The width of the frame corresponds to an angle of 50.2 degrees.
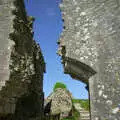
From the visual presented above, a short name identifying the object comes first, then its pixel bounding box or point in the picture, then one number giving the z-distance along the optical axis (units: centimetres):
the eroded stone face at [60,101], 1016
